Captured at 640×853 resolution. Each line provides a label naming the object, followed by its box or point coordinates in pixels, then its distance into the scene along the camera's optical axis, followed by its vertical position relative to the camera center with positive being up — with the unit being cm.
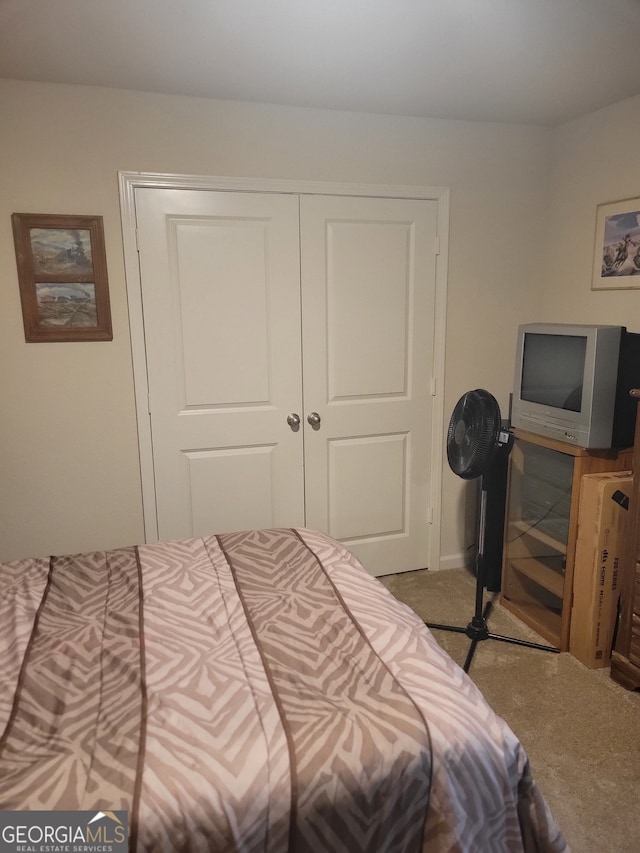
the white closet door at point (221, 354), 281 -19
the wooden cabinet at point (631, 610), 235 -118
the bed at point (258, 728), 112 -86
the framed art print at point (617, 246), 284 +32
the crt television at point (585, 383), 246 -30
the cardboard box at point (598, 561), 249 -105
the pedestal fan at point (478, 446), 258 -59
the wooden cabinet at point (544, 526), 263 -103
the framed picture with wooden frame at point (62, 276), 261 +18
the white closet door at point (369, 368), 306 -29
